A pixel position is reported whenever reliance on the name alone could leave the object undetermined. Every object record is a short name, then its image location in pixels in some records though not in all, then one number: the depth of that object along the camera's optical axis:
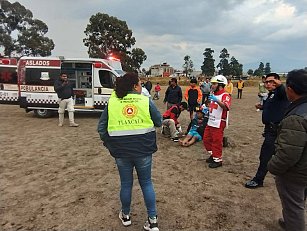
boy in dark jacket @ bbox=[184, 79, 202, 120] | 9.80
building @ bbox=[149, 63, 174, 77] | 124.77
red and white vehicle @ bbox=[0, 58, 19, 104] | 11.89
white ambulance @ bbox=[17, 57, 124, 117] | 11.51
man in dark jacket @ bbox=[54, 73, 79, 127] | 9.71
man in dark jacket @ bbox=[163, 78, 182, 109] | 9.08
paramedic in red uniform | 5.33
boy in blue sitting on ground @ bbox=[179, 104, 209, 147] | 7.59
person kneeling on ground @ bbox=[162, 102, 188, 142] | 7.99
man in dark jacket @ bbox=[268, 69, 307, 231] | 2.66
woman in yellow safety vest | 3.13
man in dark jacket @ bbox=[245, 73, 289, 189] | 4.05
